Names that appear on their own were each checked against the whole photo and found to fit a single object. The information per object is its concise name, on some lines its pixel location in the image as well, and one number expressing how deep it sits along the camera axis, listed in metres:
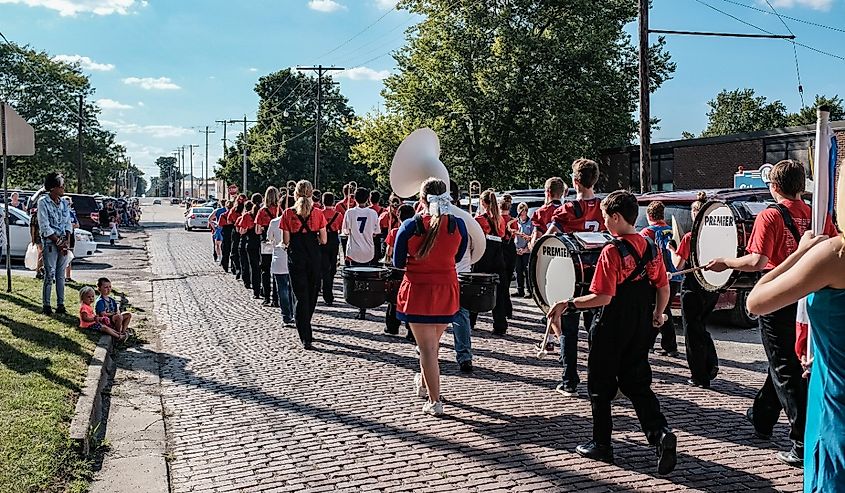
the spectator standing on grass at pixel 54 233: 10.96
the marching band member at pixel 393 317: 11.02
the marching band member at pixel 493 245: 10.84
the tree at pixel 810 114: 57.68
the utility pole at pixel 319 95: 45.42
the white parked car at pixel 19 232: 20.08
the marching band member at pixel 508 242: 12.63
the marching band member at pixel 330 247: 13.80
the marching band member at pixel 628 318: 5.48
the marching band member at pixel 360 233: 12.90
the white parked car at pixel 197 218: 47.53
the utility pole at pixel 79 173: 55.31
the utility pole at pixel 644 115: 19.70
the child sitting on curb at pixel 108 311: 10.32
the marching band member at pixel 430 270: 6.77
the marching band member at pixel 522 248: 15.44
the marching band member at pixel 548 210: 8.46
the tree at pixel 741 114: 71.38
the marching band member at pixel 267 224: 13.99
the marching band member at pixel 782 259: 5.55
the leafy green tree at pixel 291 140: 68.44
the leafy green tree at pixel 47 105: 59.69
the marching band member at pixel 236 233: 17.39
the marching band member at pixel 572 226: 7.57
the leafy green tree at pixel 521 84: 35.44
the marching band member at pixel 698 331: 7.96
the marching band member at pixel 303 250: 10.05
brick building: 34.03
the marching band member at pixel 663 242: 9.55
